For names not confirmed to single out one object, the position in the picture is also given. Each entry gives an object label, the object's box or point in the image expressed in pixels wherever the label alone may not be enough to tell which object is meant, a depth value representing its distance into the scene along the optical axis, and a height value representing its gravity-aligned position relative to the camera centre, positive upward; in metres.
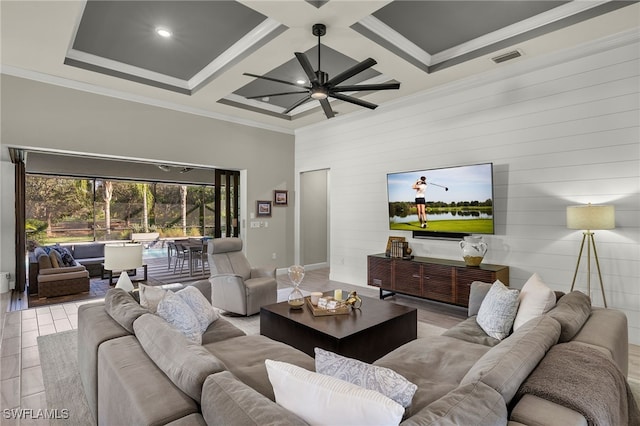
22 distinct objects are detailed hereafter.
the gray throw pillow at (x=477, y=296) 2.96 -0.76
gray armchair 4.16 -0.86
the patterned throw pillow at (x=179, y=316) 2.21 -0.67
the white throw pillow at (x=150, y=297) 2.39 -0.59
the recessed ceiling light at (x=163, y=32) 3.68 +2.06
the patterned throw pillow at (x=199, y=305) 2.53 -0.69
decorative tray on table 3.02 -0.89
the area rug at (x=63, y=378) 2.17 -1.26
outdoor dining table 7.43 -0.76
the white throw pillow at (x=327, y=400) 0.95 -0.56
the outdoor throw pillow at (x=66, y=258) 5.91 -0.73
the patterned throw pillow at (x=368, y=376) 1.16 -0.58
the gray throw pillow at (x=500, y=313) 2.42 -0.75
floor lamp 3.23 -0.09
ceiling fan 3.01 +1.27
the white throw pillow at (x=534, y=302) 2.27 -0.64
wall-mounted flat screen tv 4.34 +0.18
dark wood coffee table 2.62 -0.98
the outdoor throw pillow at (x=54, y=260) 5.30 -0.68
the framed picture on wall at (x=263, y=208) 6.83 +0.14
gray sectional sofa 1.10 -0.67
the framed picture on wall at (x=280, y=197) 7.11 +0.37
